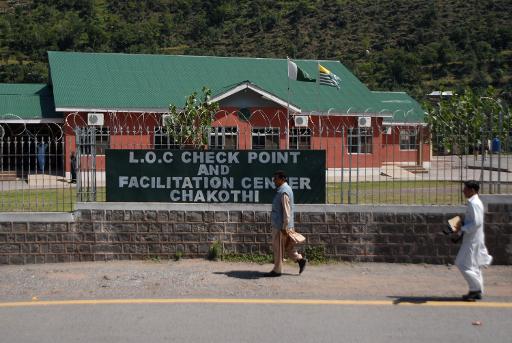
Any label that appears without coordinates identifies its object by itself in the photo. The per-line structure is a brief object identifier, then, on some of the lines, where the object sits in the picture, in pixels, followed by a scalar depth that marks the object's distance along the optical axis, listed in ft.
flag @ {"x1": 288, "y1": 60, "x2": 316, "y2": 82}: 80.23
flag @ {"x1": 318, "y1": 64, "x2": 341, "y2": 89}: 86.94
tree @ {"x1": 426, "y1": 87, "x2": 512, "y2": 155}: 40.06
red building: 100.94
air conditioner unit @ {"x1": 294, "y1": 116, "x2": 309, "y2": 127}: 100.88
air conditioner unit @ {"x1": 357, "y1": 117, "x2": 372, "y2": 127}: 102.06
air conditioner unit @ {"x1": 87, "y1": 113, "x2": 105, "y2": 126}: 93.35
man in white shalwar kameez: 30.99
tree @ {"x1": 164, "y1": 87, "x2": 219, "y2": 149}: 79.20
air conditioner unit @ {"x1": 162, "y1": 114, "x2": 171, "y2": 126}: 70.21
